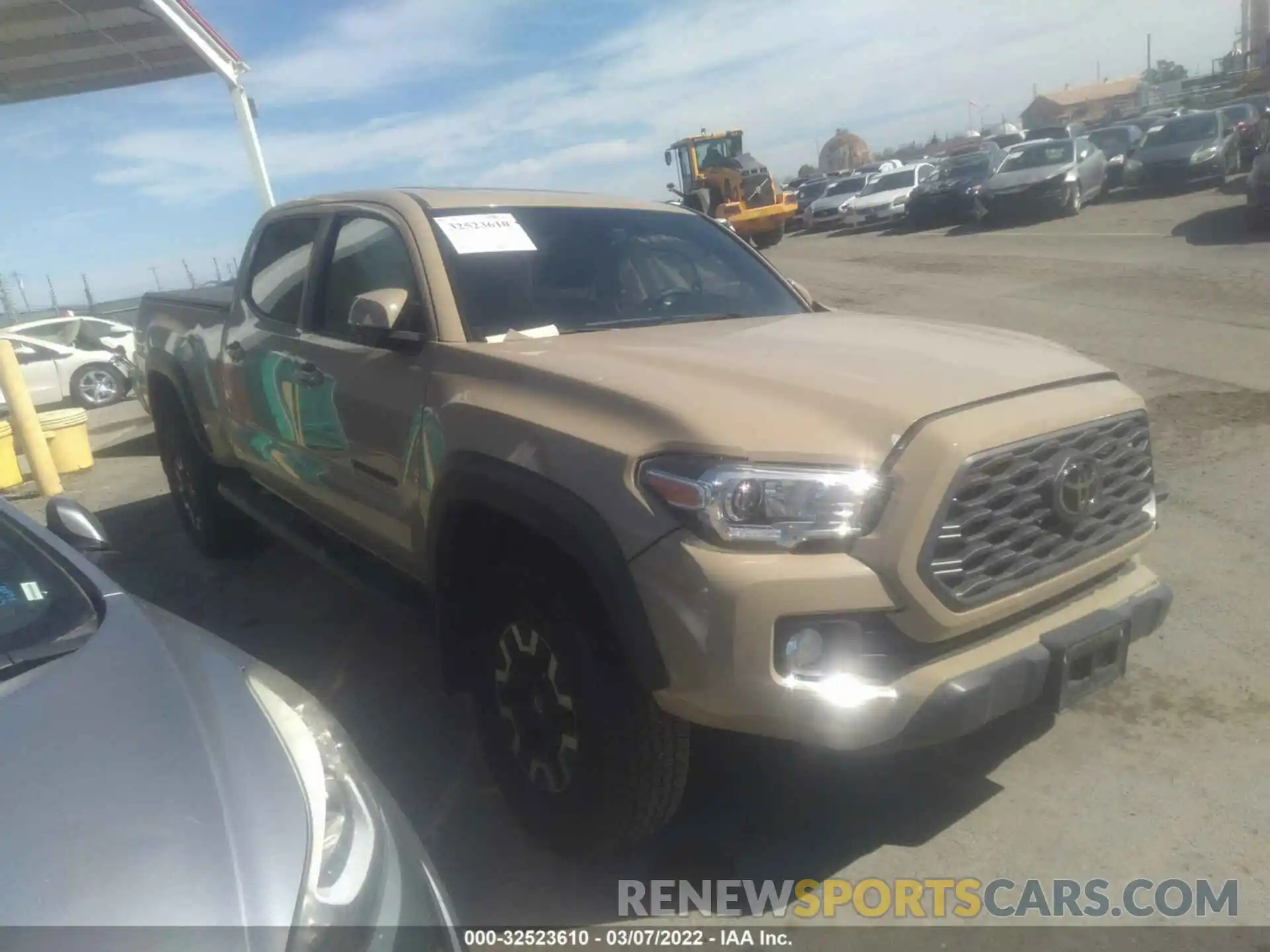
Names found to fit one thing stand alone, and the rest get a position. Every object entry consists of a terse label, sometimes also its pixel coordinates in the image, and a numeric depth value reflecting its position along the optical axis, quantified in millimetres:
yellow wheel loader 24422
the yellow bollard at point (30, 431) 8422
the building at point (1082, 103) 88812
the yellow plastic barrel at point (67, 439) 9086
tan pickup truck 2336
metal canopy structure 12688
